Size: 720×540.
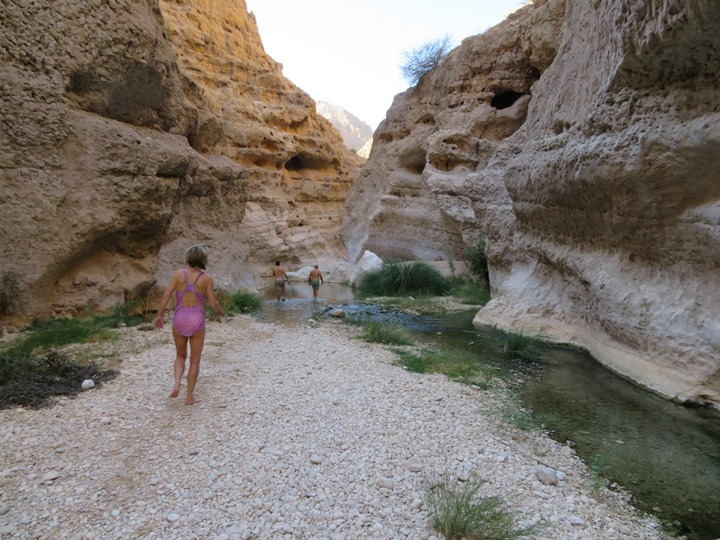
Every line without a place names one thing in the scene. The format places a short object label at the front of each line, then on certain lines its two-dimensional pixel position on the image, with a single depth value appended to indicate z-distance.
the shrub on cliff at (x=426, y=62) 20.25
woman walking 4.31
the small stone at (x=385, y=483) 3.06
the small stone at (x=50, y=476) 2.95
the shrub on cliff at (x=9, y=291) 6.23
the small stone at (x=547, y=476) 3.22
